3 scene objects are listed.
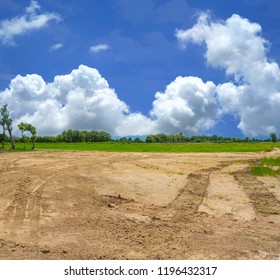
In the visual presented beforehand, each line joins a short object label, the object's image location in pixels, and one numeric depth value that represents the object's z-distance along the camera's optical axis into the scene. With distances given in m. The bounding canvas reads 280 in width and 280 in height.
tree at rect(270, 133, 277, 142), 173.75
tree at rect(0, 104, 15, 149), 69.31
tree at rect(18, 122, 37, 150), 69.12
